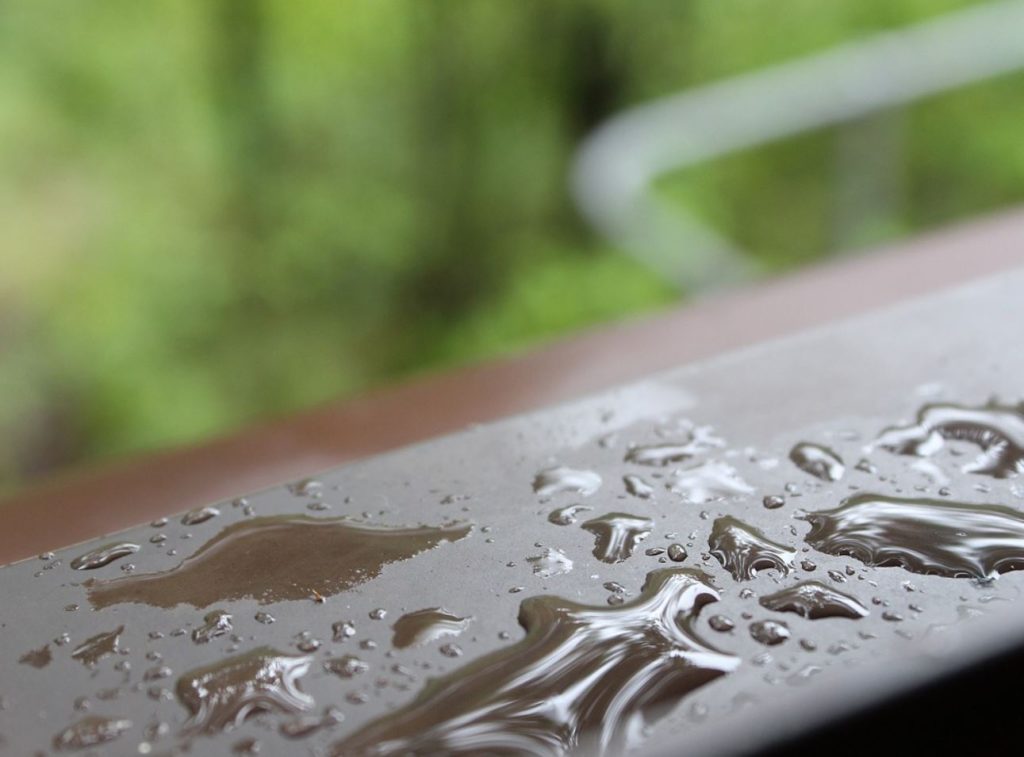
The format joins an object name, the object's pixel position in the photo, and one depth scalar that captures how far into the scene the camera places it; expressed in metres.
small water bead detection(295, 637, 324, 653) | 0.24
